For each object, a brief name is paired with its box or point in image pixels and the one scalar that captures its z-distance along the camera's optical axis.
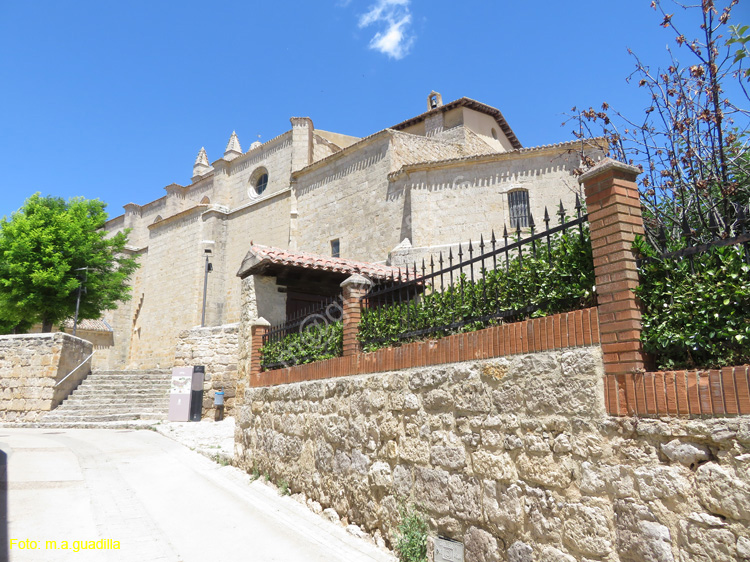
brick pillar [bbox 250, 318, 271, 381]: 8.23
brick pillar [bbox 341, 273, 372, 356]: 5.83
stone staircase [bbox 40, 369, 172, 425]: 14.48
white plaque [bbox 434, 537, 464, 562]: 4.01
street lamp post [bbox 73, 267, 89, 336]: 19.56
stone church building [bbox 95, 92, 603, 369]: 19.11
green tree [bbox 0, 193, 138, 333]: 19.81
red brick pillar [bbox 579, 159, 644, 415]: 2.95
